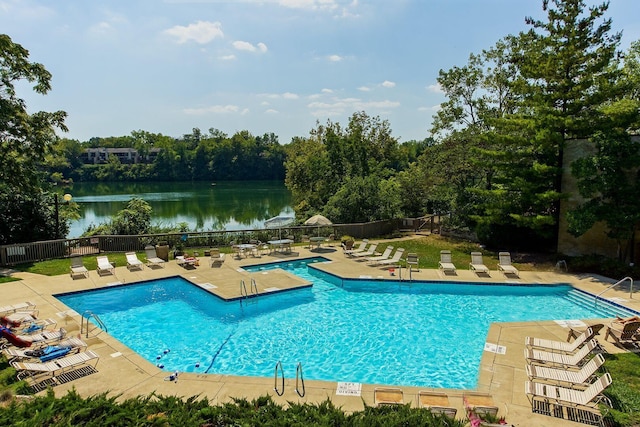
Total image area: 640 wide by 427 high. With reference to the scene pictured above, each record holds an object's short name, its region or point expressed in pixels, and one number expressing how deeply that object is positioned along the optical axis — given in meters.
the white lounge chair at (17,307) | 10.80
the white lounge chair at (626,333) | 8.91
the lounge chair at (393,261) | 17.42
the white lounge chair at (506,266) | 15.63
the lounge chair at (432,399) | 6.65
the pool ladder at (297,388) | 7.15
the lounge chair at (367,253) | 19.00
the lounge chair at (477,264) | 16.03
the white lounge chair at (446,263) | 16.00
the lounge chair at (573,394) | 6.39
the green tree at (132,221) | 20.44
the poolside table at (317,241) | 19.91
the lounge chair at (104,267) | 15.57
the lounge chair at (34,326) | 9.62
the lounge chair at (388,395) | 6.57
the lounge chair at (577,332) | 8.42
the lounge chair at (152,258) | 16.83
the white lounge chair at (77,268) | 14.85
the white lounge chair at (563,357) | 7.91
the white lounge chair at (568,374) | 7.04
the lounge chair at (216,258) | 17.53
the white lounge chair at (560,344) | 8.46
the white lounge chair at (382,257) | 18.06
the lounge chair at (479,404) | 6.16
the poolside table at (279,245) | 19.42
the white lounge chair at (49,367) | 7.48
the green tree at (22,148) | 16.45
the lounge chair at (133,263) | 16.17
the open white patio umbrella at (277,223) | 21.17
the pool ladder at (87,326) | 9.88
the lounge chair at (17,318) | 9.86
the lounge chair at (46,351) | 8.06
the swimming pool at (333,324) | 9.15
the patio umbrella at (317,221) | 20.45
